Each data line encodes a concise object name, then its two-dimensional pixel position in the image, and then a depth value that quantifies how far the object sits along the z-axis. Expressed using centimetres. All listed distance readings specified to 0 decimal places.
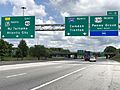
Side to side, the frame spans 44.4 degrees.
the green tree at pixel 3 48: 4762
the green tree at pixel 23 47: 7201
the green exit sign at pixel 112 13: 2354
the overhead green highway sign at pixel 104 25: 2336
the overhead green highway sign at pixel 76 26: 2376
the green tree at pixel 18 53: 6013
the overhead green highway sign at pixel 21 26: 2364
